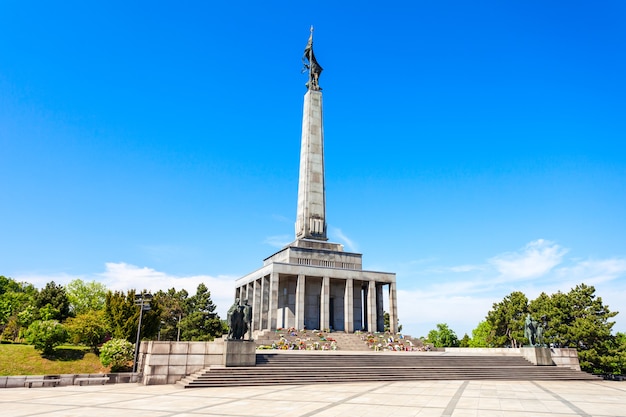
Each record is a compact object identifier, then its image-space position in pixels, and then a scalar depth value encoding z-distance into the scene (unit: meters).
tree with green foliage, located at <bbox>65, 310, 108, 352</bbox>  42.50
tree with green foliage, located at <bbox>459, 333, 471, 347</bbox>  100.26
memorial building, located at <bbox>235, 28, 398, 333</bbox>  42.03
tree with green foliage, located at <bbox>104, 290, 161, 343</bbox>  40.28
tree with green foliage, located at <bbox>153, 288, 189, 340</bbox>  66.06
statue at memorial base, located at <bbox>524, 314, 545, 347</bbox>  29.64
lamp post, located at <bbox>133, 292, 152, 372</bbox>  27.46
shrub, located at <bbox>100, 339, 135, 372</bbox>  30.09
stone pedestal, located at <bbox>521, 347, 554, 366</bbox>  28.67
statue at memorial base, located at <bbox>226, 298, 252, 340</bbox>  23.39
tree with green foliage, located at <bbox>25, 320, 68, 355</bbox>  38.50
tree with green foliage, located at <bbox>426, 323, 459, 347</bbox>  95.12
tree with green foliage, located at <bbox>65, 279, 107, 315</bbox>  67.62
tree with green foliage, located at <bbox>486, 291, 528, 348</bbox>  56.75
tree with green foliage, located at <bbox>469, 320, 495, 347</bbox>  92.16
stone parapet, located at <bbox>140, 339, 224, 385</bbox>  22.00
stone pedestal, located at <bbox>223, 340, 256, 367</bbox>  22.62
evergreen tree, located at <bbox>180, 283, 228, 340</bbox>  61.15
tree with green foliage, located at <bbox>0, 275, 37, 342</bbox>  50.78
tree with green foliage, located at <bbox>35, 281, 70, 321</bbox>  56.91
